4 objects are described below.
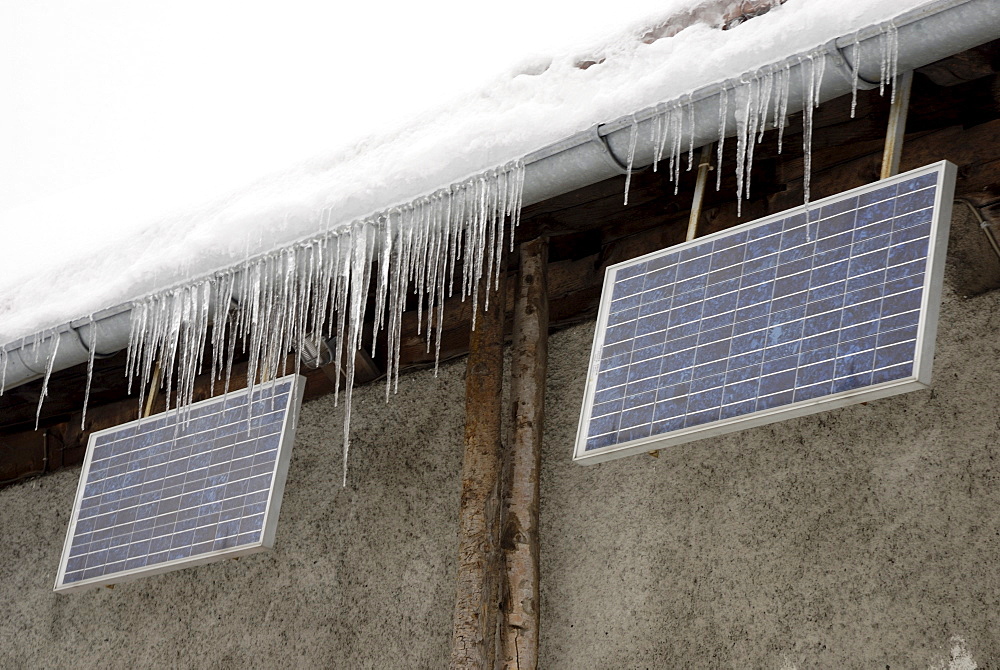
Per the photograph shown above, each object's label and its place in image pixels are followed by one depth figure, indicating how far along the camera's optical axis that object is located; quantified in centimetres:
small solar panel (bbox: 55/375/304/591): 388
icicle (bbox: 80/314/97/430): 410
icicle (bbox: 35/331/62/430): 416
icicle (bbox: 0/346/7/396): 431
